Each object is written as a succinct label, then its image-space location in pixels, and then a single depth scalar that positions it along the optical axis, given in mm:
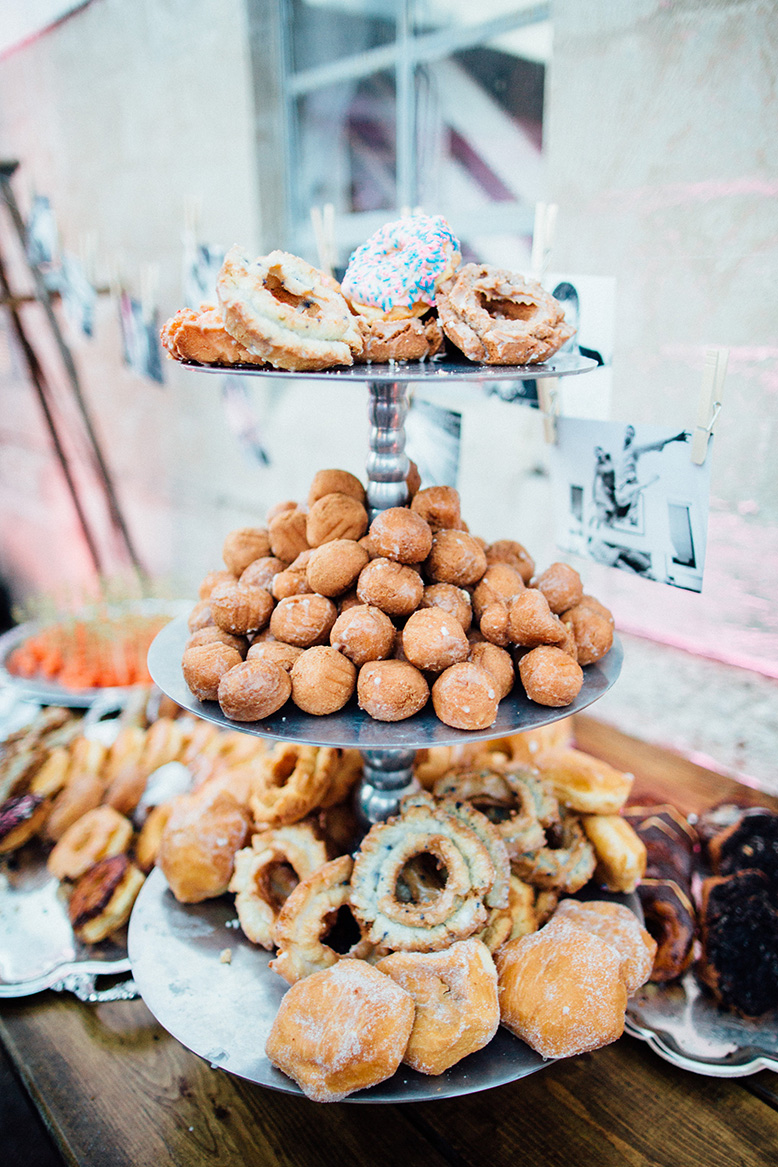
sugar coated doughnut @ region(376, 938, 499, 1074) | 460
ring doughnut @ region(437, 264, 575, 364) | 468
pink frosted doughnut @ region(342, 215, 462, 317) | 504
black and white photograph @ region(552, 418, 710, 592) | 559
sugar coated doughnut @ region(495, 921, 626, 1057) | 464
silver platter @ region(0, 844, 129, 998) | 608
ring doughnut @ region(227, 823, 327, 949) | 563
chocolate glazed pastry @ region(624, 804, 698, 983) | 594
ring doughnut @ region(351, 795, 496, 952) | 497
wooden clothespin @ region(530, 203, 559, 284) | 608
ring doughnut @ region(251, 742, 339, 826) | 595
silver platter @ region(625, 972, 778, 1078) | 535
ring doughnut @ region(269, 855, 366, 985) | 518
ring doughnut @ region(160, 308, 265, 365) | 473
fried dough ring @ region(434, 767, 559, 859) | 587
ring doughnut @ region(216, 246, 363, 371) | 440
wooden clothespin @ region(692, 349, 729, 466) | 526
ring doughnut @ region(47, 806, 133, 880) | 672
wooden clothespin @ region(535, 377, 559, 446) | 643
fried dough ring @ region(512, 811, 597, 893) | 572
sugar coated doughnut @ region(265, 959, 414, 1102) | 439
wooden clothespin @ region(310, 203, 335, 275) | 668
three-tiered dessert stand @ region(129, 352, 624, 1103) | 454
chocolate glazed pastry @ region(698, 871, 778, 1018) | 566
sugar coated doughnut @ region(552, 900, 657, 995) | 518
